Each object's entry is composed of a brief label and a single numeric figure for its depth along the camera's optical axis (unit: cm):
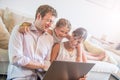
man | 147
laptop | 147
